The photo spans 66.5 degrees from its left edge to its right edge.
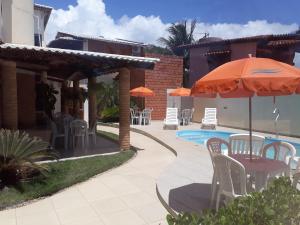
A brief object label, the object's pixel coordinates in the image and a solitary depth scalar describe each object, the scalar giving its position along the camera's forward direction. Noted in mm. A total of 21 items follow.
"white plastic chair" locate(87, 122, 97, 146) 9505
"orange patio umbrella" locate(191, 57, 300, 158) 3449
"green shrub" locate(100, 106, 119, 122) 18640
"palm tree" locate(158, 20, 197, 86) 34537
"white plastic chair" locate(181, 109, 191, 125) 17439
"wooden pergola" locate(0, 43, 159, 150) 7175
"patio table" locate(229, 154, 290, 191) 3909
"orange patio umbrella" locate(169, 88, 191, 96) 16655
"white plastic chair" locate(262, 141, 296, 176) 4467
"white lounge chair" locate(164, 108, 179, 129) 15024
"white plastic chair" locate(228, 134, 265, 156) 5311
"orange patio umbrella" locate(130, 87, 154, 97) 16962
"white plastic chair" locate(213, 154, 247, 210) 3603
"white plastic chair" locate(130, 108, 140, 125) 17342
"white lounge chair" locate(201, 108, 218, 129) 15380
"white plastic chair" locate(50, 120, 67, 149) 8888
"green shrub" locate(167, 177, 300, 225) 1922
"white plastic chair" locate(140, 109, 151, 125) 17139
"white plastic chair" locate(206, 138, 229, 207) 4802
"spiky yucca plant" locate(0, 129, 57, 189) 5620
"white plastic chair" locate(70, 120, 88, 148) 8947
